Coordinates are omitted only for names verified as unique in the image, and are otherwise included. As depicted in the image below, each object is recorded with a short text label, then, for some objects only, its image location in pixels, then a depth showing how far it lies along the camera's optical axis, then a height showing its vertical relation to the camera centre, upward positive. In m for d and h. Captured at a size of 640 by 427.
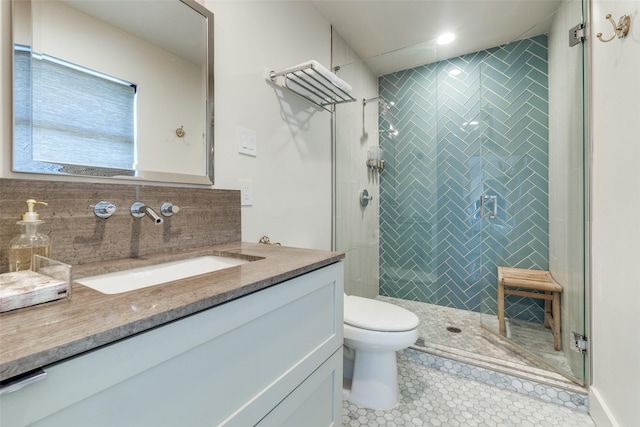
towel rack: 1.53 +0.77
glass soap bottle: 0.65 -0.07
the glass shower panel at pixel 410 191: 2.54 +0.22
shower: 2.30 +0.30
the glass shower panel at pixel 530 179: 1.79 +0.28
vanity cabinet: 0.37 -0.28
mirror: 0.76 +0.40
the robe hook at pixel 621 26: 1.07 +0.74
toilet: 1.41 -0.68
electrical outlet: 1.38 +0.10
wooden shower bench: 1.86 -0.51
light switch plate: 1.36 +0.36
